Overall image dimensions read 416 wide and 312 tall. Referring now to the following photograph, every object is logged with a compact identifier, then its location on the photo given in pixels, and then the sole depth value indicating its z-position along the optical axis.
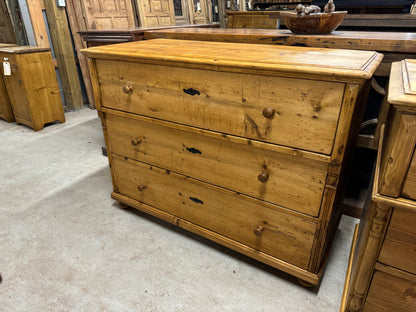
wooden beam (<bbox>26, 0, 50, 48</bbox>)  3.35
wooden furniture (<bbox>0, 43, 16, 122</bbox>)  3.32
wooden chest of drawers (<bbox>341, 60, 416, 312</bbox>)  0.78
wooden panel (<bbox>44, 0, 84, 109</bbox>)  3.53
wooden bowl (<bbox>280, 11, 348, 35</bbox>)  1.47
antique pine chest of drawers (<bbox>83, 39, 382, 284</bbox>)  1.05
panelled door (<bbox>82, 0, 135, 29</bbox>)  3.54
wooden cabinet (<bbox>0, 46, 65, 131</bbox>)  2.96
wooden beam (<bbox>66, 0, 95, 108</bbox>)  3.54
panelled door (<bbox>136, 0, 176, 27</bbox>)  4.07
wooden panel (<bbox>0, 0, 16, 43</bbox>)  3.48
